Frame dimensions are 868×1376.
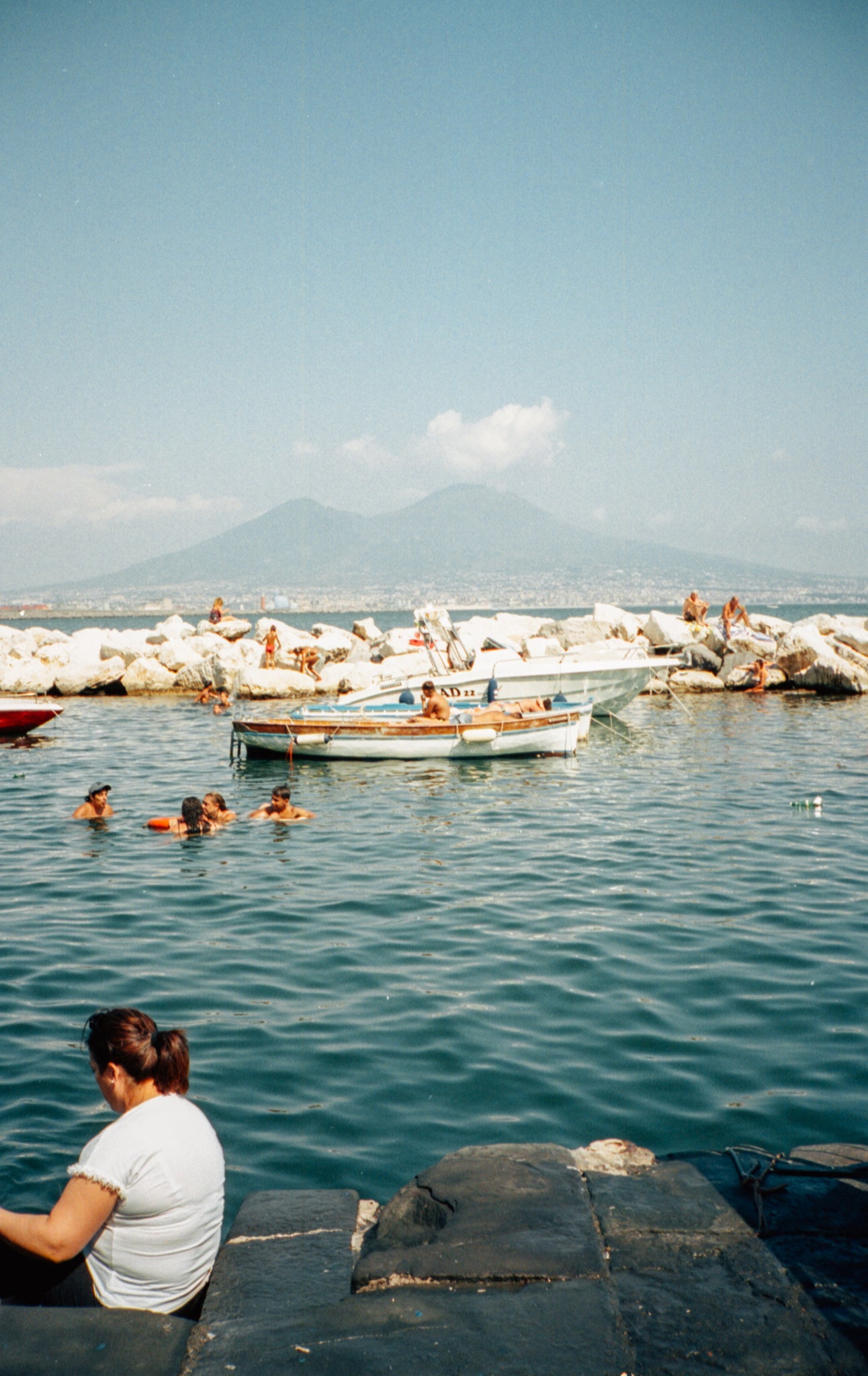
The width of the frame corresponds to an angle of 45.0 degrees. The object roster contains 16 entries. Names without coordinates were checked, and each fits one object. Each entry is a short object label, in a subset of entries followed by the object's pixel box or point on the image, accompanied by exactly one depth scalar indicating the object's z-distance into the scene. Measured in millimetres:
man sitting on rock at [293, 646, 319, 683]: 35812
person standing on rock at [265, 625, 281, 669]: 35750
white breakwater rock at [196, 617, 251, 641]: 45062
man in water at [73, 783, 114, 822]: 15617
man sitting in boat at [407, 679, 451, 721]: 20844
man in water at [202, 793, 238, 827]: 15547
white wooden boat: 20375
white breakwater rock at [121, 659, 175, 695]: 35219
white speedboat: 25328
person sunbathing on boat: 20812
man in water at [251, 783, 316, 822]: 15758
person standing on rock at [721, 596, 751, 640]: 35500
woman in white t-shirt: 3762
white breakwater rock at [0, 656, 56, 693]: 33438
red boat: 24969
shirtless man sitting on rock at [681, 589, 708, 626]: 37750
